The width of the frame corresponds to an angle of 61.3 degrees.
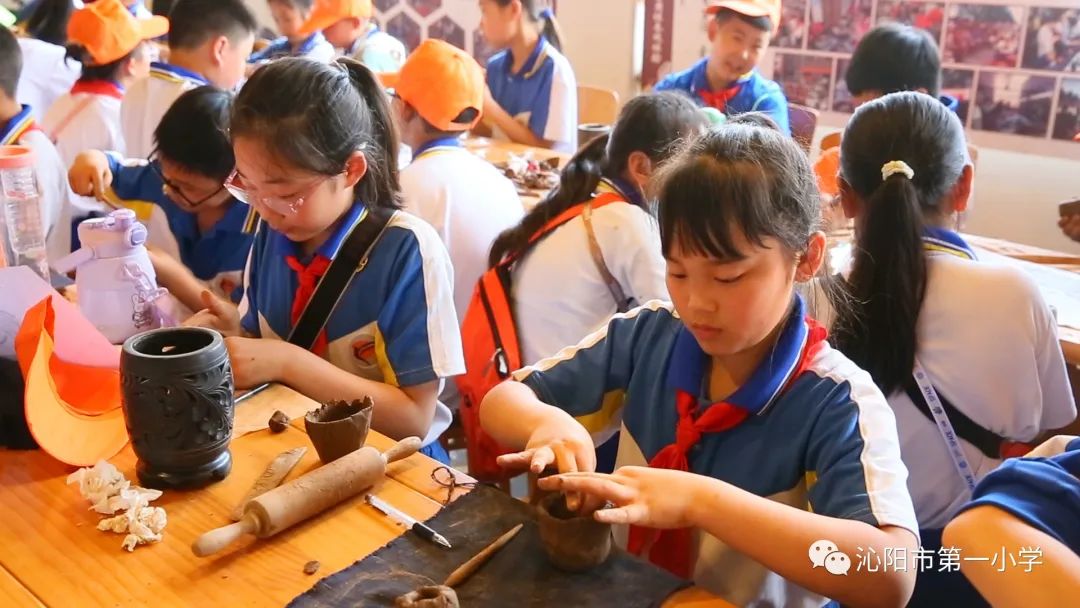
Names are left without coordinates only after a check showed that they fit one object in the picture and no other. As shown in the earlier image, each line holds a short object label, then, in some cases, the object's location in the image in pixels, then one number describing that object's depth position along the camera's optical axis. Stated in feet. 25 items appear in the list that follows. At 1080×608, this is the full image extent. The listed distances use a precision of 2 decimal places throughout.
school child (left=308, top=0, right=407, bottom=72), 14.20
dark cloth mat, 3.10
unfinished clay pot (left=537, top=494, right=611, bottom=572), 3.18
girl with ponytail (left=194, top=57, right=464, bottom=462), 4.95
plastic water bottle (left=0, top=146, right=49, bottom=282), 4.90
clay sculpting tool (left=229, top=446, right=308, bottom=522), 3.56
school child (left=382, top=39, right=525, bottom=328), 8.26
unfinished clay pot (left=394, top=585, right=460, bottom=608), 2.95
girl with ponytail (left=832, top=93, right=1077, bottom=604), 5.57
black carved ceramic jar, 3.57
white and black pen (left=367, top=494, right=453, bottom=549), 3.39
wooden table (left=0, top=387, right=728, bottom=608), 3.12
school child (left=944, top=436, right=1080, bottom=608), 2.89
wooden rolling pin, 3.28
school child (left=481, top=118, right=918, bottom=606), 3.43
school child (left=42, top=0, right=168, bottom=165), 10.48
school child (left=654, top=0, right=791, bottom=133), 11.44
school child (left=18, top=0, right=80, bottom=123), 12.87
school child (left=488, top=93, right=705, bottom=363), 6.79
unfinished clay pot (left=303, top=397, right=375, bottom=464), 3.85
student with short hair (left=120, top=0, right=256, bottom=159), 9.98
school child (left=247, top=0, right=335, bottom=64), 14.49
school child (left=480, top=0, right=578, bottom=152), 13.61
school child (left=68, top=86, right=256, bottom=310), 6.89
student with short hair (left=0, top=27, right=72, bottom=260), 8.79
